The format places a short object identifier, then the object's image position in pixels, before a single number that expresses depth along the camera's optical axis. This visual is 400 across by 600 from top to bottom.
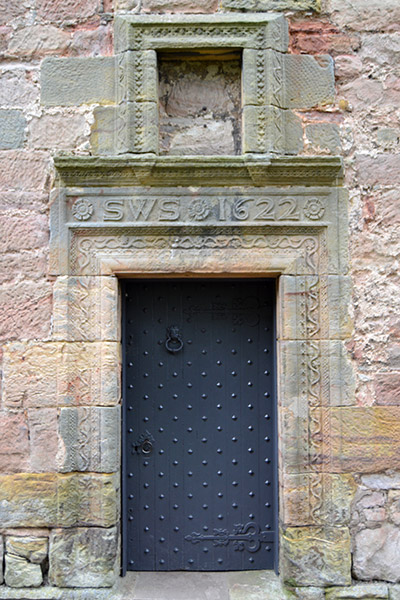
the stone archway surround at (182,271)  3.34
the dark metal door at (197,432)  3.60
